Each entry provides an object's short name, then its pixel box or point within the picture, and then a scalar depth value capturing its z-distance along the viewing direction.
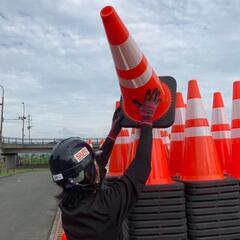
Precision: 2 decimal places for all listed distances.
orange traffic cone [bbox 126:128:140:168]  2.51
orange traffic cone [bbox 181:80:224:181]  2.62
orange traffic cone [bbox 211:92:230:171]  3.45
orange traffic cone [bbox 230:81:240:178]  2.89
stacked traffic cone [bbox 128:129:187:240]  2.29
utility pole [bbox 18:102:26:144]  43.74
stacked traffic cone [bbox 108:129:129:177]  3.52
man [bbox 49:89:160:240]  1.60
